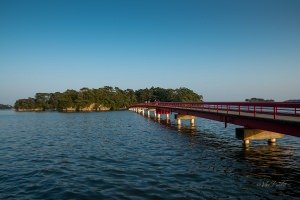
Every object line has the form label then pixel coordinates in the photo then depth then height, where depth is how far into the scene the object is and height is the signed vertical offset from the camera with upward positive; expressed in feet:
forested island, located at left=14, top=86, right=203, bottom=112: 643.04 +4.50
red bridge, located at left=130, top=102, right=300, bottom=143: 71.41 -3.77
